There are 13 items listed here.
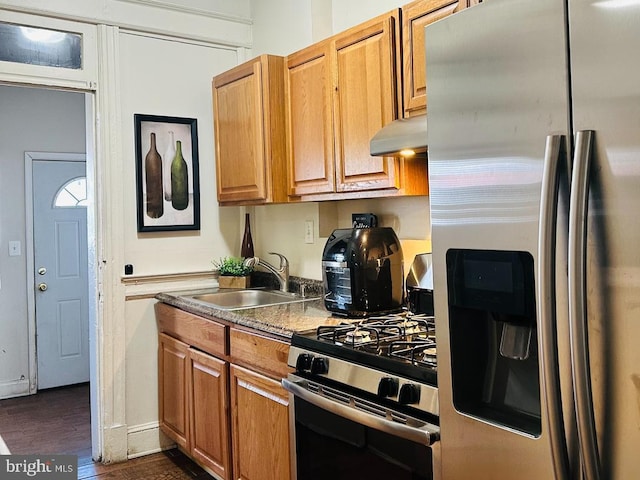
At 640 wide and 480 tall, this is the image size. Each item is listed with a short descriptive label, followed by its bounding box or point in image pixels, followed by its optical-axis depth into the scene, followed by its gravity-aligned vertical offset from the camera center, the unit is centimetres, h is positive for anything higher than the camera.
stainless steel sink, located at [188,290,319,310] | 324 -30
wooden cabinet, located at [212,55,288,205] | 286 +57
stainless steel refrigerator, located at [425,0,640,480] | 106 +0
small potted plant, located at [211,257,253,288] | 347 -18
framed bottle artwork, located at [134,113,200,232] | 336 +41
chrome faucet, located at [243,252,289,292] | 332 -16
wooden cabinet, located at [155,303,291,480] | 227 -68
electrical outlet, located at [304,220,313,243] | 320 +6
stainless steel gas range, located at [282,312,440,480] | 156 -47
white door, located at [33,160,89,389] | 468 -19
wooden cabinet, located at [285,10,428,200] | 222 +52
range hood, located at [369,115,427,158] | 186 +33
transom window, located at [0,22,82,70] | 304 +106
